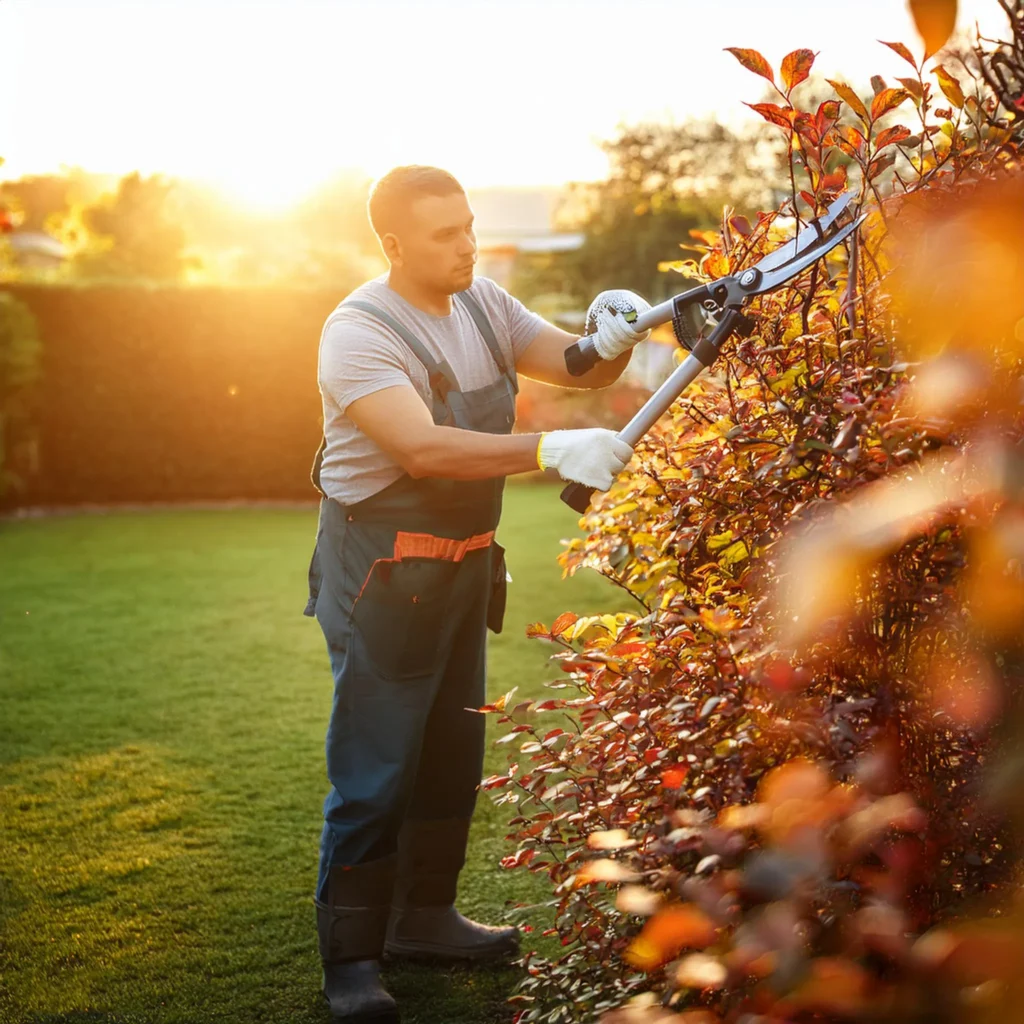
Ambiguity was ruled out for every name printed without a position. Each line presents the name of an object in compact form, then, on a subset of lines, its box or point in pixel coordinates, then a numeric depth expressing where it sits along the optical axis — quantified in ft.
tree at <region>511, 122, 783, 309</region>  67.31
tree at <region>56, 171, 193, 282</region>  52.03
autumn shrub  3.75
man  9.19
